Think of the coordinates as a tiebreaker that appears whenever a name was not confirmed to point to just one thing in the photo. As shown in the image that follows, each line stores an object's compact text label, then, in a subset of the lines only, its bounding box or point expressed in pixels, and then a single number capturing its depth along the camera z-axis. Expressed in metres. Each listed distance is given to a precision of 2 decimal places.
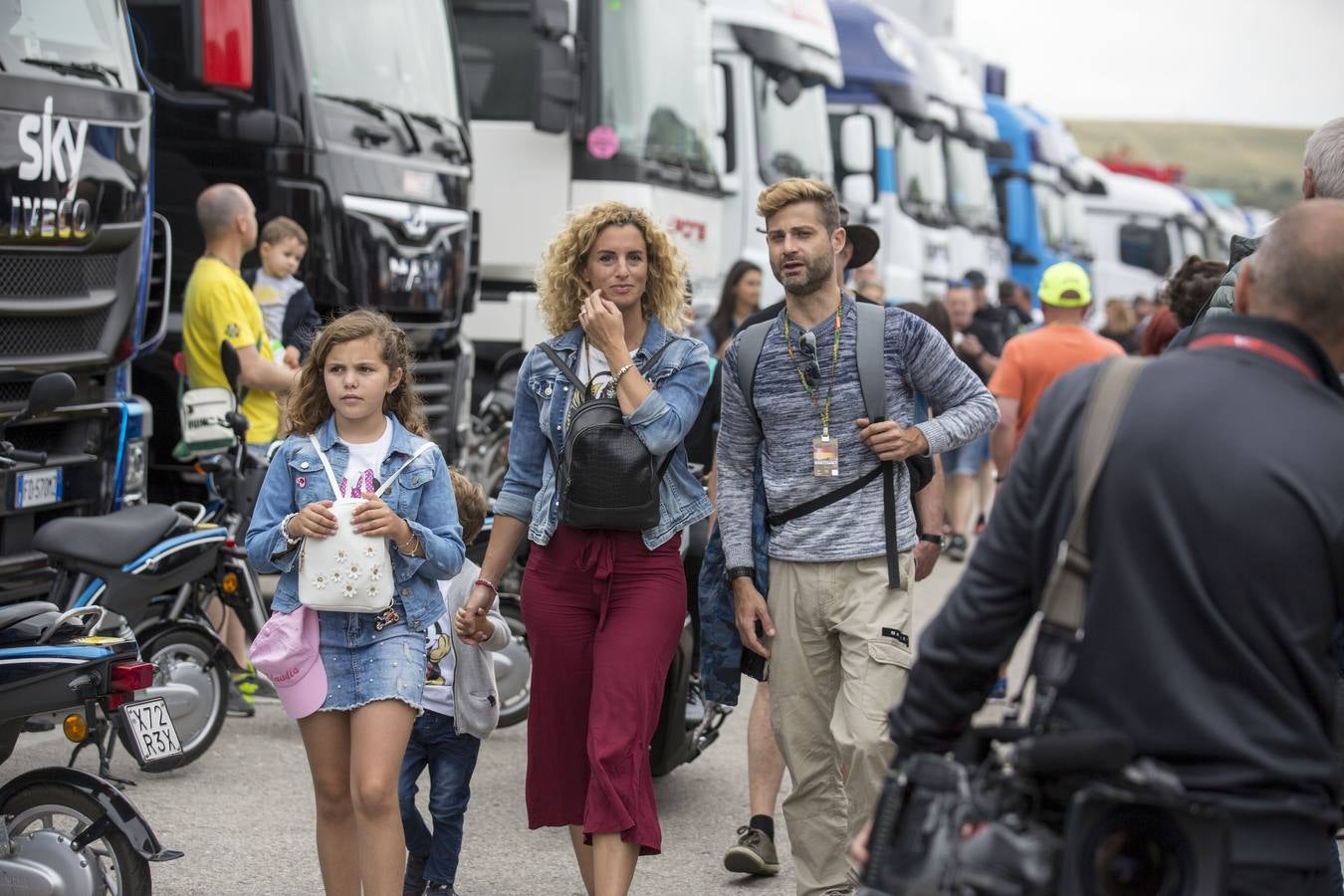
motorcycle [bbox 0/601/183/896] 8.08
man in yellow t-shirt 14.24
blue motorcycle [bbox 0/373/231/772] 11.05
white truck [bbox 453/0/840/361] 21.74
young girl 8.05
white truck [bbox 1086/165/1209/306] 60.24
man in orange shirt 15.71
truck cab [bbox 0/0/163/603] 11.89
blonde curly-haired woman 8.57
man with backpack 9.16
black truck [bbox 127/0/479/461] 16.78
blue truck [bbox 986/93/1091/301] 51.40
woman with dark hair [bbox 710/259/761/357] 17.33
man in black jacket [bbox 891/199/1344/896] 4.84
